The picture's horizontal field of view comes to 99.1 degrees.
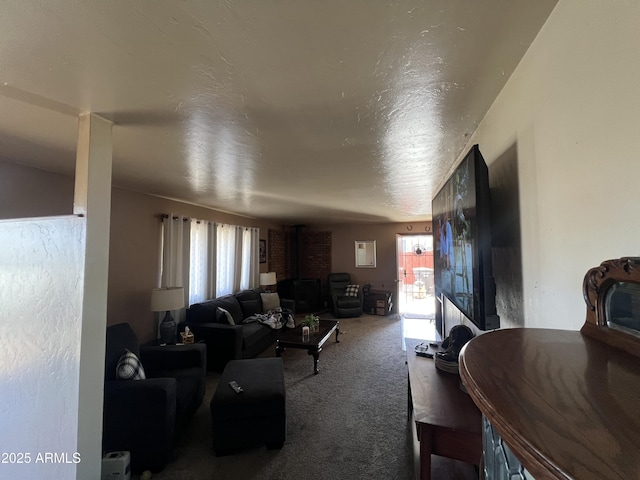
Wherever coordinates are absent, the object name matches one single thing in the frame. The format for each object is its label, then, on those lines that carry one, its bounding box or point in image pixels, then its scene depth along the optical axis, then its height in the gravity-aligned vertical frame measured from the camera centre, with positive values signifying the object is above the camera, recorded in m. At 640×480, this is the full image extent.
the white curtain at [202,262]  4.22 -0.06
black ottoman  2.03 -1.20
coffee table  3.42 -1.09
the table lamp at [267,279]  5.71 -0.44
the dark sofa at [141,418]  1.88 -1.12
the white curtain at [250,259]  5.54 -0.02
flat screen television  1.07 +0.07
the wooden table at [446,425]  1.20 -0.74
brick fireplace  6.77 -0.15
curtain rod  3.69 +0.59
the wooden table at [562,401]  0.25 -0.18
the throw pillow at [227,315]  3.79 -0.80
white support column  1.40 -0.11
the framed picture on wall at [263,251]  6.25 +0.16
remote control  2.12 -1.02
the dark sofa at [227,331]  3.44 -0.99
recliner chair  6.20 -0.95
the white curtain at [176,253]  3.69 +0.07
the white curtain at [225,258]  4.81 +0.00
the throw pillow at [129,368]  2.05 -0.85
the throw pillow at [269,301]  5.10 -0.83
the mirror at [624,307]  0.47 -0.09
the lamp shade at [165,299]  3.15 -0.48
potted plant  3.94 -0.95
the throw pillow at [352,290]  6.60 -0.80
